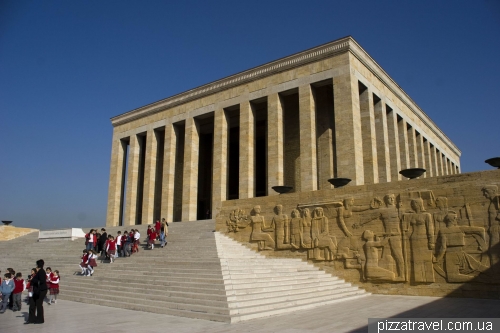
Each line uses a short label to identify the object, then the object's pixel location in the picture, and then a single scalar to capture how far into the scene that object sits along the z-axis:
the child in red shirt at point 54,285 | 10.16
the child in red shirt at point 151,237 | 14.90
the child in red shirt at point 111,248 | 13.68
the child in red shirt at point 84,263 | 12.62
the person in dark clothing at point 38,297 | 7.60
